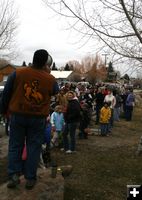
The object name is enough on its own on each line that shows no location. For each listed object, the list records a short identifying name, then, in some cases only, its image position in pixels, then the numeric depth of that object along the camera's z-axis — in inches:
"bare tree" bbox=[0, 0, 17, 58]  393.3
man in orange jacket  98.0
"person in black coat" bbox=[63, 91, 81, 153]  194.8
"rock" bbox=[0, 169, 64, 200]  101.9
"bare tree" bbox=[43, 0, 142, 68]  155.7
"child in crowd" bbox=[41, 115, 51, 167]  158.6
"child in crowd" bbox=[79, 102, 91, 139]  244.8
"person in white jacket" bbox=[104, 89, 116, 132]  292.9
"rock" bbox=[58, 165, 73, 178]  125.5
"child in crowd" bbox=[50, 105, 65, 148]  200.7
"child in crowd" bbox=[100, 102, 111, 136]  265.1
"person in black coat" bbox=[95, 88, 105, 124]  308.0
